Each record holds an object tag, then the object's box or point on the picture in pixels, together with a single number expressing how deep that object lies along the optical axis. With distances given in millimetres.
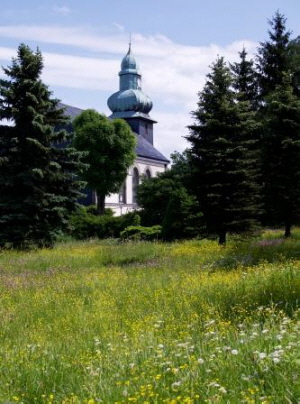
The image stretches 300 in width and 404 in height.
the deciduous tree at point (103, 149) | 47781
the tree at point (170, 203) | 20997
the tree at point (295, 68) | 35375
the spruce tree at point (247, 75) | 38031
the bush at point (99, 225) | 34281
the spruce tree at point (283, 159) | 22781
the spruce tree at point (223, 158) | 19312
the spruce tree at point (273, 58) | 36594
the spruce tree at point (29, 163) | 24062
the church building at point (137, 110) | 75938
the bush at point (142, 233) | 27453
